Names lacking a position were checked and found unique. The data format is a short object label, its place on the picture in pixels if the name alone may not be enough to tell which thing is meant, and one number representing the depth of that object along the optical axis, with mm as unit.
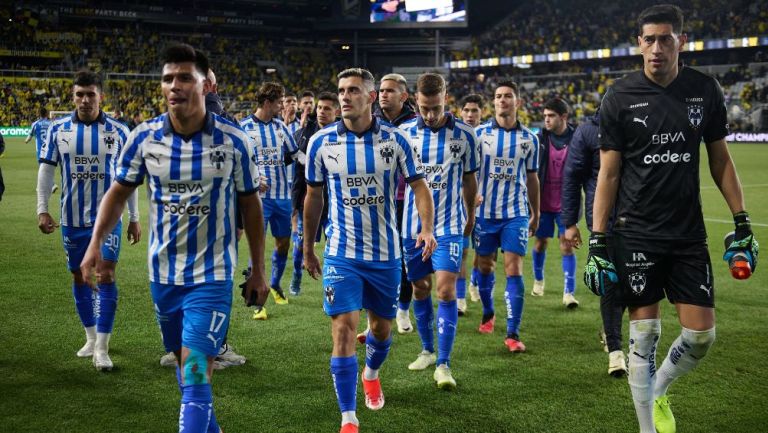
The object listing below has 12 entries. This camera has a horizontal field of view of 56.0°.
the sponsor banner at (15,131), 38625
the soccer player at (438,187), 5871
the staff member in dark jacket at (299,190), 8555
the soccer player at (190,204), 3650
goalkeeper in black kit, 4020
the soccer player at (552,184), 8281
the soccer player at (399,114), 6059
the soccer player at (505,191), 6859
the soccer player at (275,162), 8516
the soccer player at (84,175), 5906
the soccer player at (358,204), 4605
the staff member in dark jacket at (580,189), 5477
